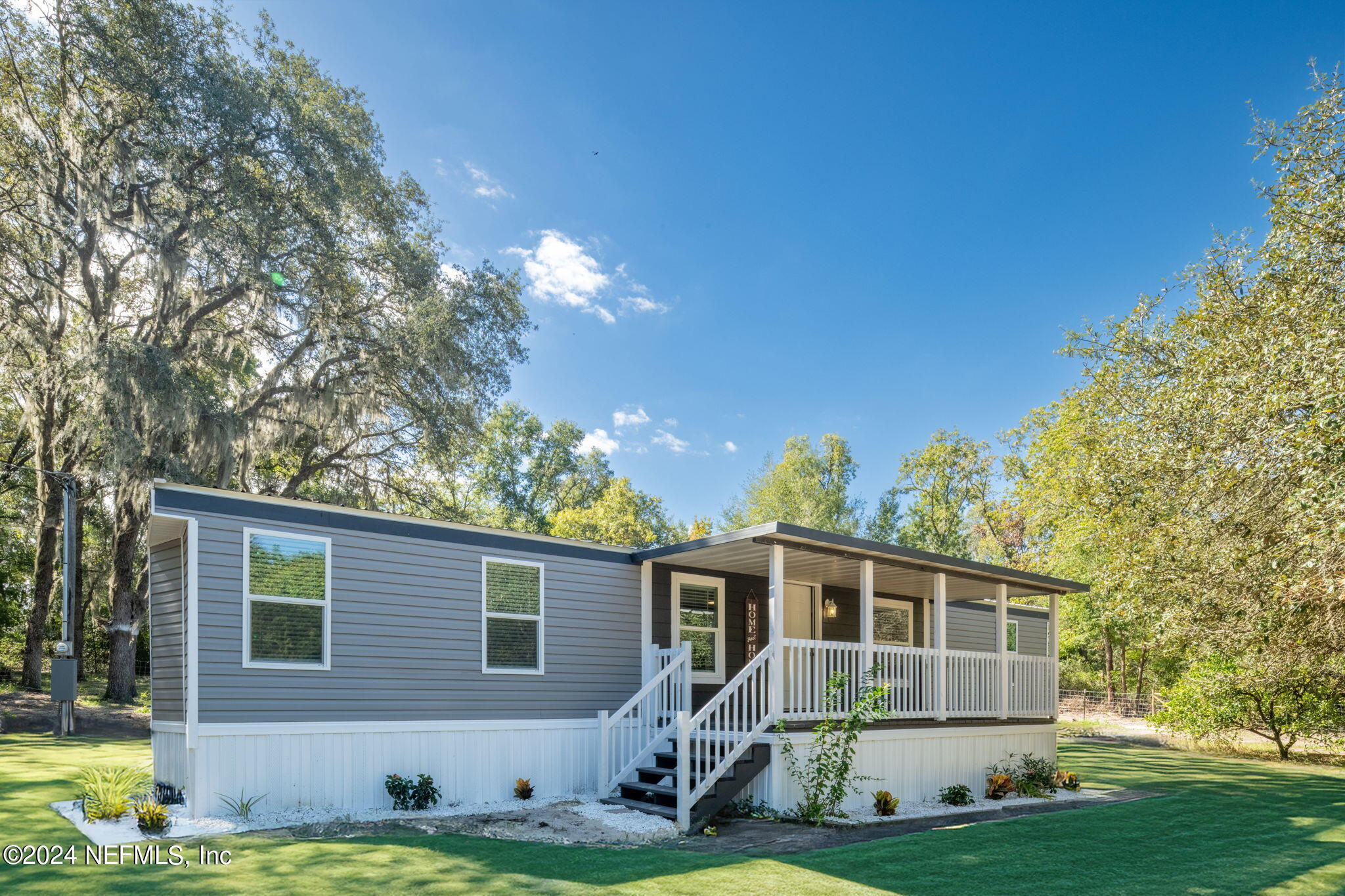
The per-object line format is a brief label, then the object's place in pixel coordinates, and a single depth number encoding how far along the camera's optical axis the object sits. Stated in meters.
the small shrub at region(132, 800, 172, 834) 6.33
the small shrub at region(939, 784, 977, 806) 9.78
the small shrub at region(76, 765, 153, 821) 6.70
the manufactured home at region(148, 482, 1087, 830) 7.36
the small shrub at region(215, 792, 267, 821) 7.02
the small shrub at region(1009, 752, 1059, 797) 10.66
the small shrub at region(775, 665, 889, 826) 8.27
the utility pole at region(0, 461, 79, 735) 14.13
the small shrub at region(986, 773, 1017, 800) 10.38
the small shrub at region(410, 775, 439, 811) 8.04
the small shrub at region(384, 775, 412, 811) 7.96
